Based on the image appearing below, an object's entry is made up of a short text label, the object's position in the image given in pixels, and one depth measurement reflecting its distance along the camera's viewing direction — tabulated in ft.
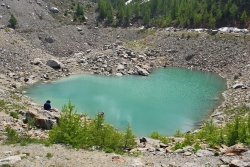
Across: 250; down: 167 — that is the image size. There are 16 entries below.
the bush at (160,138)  81.68
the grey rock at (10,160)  54.31
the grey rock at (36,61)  190.55
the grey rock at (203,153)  62.45
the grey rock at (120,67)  210.38
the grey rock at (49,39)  248.85
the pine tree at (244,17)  288.51
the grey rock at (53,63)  196.13
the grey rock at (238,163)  51.31
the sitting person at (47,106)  107.04
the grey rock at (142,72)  207.61
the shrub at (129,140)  73.00
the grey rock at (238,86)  163.02
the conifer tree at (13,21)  251.74
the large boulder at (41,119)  90.02
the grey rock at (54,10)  333.83
